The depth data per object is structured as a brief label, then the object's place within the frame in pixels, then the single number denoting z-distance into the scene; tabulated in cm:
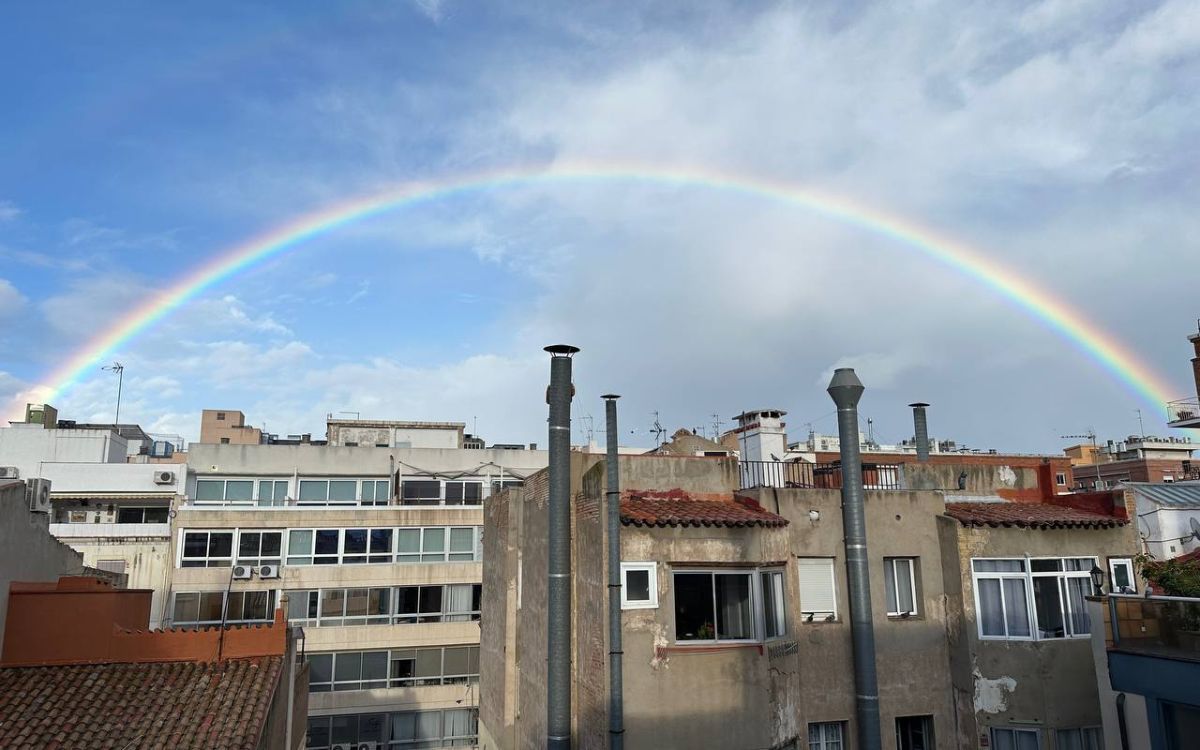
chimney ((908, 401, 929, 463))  2334
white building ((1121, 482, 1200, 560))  1895
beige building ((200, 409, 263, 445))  6619
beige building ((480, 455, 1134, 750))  1458
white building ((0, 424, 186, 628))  3681
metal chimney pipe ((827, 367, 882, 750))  1611
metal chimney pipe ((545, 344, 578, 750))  1566
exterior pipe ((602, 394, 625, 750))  1391
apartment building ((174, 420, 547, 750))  3656
